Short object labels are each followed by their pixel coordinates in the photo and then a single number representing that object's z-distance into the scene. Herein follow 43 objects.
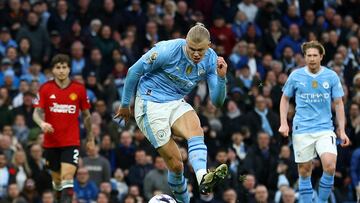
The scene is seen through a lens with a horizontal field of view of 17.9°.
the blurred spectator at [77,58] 25.50
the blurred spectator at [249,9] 29.23
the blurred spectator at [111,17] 27.30
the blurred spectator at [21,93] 23.62
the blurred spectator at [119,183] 22.33
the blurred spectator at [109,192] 21.55
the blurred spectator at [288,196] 21.81
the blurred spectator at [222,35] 27.69
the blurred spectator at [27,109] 23.38
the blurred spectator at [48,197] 20.61
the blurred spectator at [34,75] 24.50
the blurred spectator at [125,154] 23.23
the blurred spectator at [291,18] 29.29
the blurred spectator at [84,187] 21.70
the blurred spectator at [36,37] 25.75
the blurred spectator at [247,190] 22.06
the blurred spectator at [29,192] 21.31
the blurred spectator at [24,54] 25.06
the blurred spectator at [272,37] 28.47
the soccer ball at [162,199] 13.59
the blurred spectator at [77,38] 26.16
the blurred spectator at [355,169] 22.66
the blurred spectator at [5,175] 21.31
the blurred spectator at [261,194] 21.61
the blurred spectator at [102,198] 21.02
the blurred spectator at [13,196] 20.84
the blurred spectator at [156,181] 22.02
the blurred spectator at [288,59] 27.29
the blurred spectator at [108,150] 23.11
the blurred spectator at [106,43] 26.20
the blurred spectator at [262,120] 24.64
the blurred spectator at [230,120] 24.30
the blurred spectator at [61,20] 26.70
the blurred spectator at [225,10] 29.00
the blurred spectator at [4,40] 25.28
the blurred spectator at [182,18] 28.02
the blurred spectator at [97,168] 22.22
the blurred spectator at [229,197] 21.45
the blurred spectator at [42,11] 26.53
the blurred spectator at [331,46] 28.22
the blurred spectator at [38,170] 21.77
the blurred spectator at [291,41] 28.02
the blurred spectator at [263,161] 23.31
